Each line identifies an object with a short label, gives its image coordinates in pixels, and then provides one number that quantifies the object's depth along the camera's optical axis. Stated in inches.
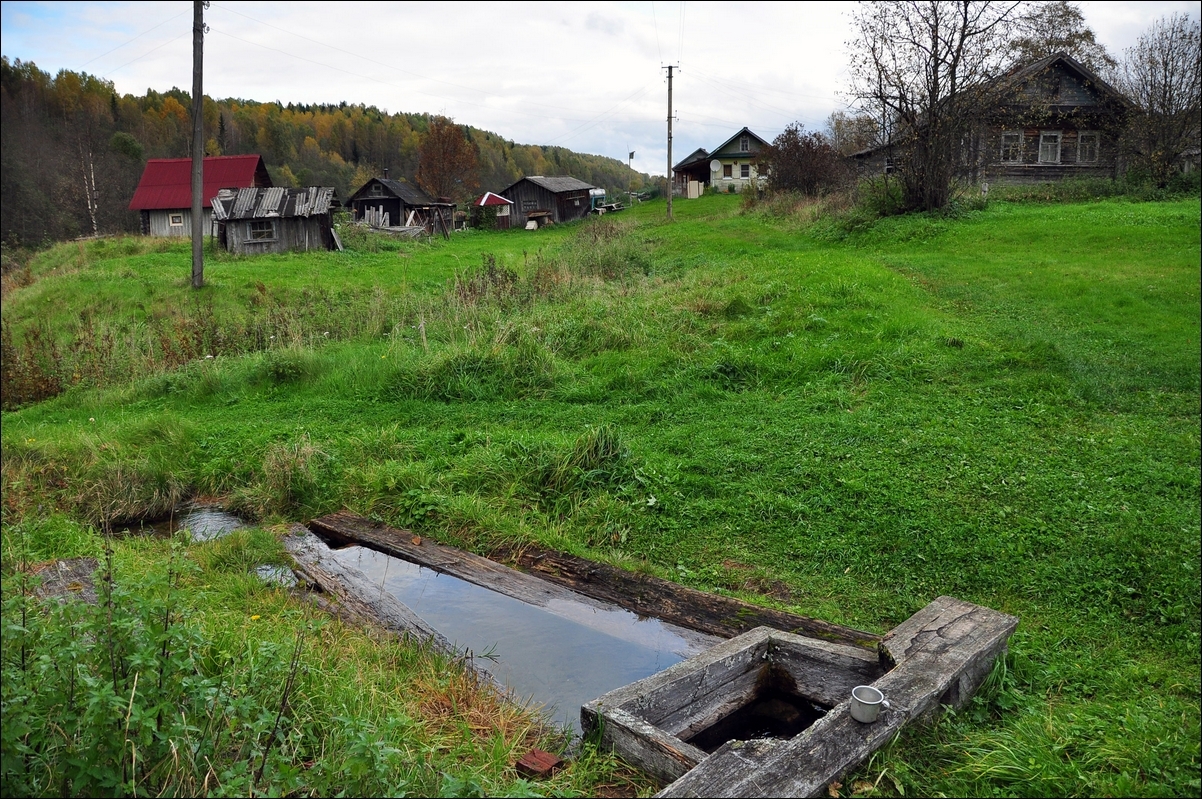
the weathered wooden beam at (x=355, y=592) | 188.4
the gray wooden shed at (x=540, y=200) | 1941.4
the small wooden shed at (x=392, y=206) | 1730.9
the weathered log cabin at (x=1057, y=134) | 906.7
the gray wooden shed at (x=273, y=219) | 1146.0
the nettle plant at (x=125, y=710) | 100.7
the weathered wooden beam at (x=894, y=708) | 117.1
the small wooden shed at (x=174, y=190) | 1518.2
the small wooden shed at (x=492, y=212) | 1856.5
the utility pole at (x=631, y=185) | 2695.9
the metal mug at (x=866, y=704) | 130.0
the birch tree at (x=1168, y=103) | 761.6
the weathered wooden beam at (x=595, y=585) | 183.6
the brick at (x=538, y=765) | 133.8
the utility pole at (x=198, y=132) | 660.1
